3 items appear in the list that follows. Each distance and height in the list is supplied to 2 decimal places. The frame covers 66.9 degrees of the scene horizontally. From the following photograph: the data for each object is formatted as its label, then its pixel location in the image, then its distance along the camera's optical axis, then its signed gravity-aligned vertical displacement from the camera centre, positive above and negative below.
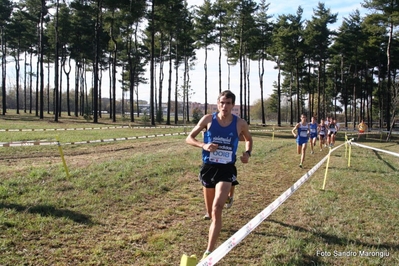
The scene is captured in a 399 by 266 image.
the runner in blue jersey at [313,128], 16.07 -0.29
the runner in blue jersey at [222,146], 4.21 -0.31
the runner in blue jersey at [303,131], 12.11 -0.32
